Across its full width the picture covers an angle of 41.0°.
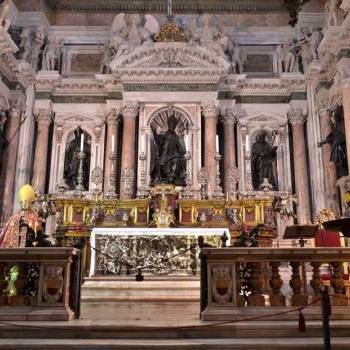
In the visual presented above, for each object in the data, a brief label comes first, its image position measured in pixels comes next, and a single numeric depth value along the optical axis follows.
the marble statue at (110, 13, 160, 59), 16.31
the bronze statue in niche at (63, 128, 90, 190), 16.36
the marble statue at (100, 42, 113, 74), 17.03
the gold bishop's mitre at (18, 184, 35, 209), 10.23
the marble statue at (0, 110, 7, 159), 15.55
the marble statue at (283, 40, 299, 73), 17.03
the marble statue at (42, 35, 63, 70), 17.09
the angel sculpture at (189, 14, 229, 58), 16.30
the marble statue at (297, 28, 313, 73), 16.59
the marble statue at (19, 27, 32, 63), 16.50
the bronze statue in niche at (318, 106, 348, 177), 14.33
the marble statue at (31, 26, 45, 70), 16.95
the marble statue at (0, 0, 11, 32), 14.81
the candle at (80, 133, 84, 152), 16.34
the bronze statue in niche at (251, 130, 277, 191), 16.42
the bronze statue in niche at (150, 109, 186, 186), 15.55
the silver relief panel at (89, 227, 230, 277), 11.46
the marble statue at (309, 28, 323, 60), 16.22
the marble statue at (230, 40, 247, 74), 17.30
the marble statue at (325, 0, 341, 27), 14.54
